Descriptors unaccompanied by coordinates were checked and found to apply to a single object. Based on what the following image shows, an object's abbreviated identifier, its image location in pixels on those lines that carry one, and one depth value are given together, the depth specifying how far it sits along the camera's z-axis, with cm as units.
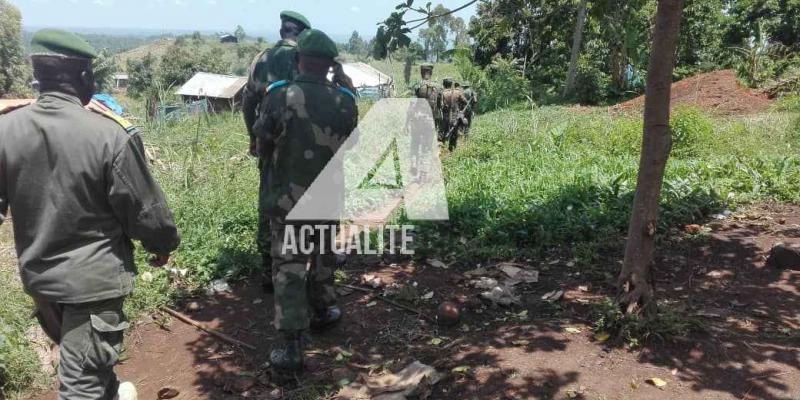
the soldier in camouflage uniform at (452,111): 918
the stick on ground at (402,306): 375
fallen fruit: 361
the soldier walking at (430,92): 892
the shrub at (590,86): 1967
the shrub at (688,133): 767
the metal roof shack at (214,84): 2505
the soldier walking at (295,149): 308
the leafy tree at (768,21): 1953
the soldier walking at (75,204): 213
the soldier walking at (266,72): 381
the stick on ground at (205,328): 354
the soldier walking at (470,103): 948
